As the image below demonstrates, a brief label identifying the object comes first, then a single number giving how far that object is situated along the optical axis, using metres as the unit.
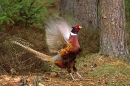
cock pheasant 15.76
